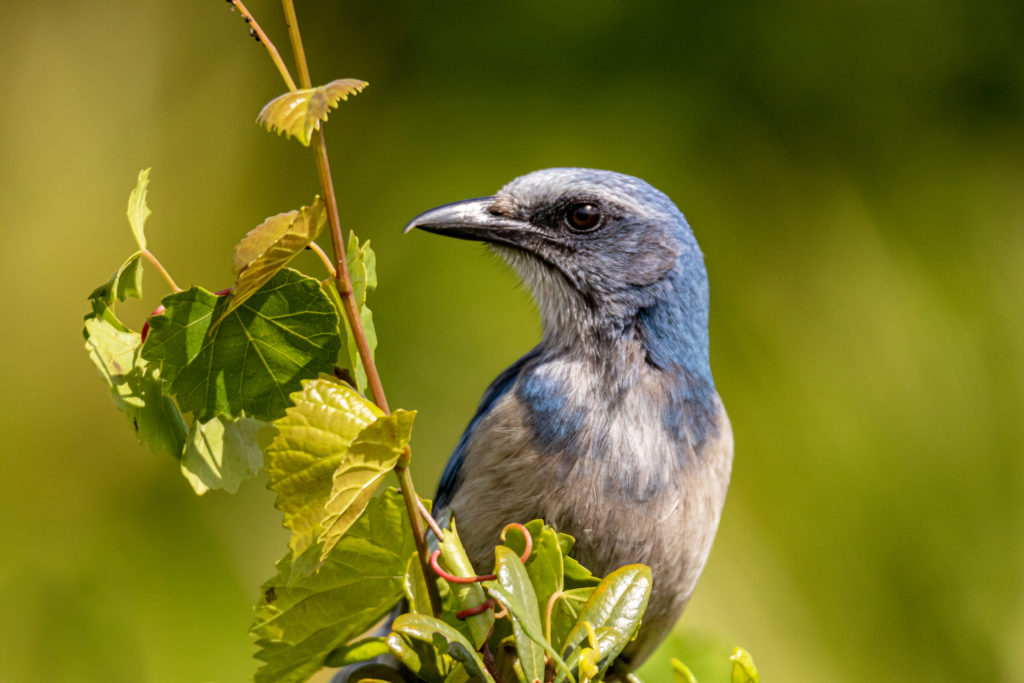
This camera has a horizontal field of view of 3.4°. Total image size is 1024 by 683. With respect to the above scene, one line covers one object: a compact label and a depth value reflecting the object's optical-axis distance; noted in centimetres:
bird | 277
